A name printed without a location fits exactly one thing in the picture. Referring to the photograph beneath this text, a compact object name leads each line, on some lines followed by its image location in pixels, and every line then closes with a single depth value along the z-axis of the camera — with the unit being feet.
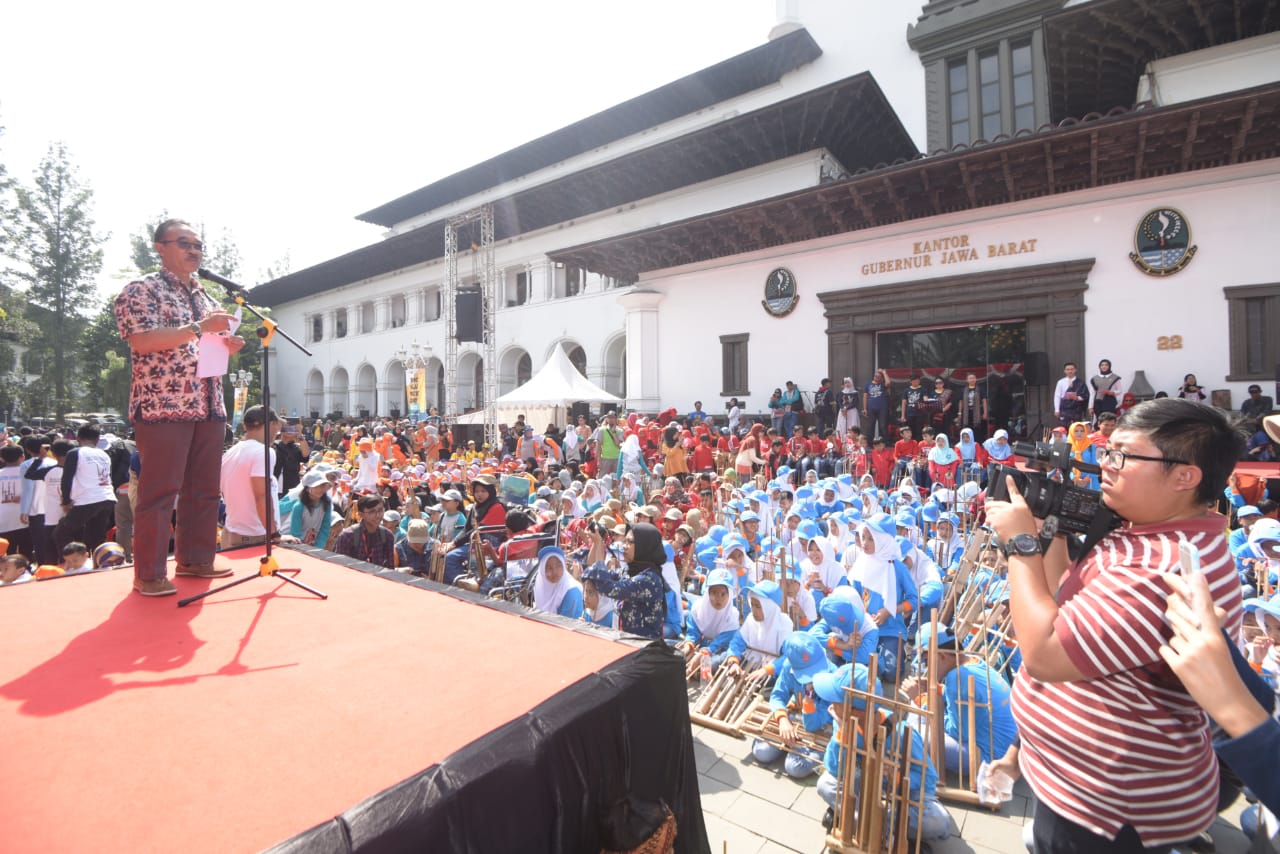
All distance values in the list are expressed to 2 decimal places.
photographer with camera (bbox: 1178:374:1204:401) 32.24
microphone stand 9.30
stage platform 4.66
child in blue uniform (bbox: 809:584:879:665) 16.05
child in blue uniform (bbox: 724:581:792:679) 16.90
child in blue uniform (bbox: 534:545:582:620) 17.33
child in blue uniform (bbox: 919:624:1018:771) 13.19
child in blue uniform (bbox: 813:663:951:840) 10.90
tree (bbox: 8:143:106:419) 101.91
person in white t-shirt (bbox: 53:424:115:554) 22.84
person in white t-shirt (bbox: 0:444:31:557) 23.39
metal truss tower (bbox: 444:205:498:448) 68.90
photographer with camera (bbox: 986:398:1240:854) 4.61
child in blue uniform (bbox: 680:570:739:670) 18.06
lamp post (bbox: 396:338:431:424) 63.21
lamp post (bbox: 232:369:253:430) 69.10
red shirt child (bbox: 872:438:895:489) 36.91
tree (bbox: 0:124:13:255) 95.02
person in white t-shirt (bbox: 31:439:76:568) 23.49
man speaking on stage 9.00
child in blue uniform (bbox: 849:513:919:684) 18.83
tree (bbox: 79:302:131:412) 106.98
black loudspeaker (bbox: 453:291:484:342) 69.82
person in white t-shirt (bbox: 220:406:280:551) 12.84
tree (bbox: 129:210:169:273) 134.72
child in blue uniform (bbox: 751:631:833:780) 13.84
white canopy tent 52.95
